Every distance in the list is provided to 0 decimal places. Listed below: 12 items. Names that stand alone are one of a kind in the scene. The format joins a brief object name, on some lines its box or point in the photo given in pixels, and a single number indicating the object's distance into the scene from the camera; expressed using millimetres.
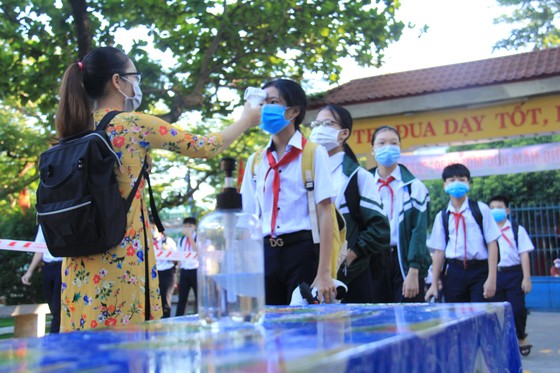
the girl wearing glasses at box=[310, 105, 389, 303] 5016
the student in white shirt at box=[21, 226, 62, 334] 9312
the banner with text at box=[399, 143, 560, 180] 13695
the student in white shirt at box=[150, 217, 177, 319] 13005
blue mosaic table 1330
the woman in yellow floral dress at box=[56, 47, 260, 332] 3098
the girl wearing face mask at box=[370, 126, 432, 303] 5848
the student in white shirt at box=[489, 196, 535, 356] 9277
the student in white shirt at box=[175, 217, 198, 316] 13097
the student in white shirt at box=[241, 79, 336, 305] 4078
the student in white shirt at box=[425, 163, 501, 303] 7277
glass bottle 2072
